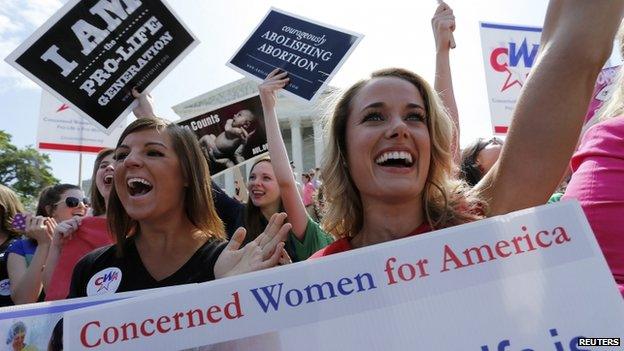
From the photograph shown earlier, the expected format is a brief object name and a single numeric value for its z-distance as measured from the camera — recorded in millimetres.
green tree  55594
